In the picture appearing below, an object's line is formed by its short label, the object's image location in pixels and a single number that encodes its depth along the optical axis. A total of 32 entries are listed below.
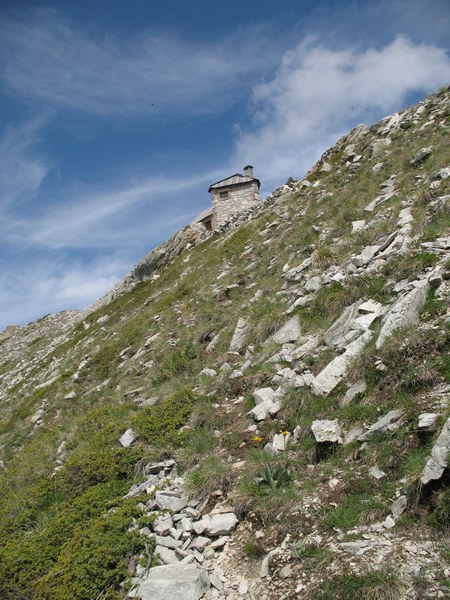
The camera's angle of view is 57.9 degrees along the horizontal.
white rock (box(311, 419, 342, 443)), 6.05
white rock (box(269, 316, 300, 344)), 9.77
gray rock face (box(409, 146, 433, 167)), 15.97
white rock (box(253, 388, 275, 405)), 7.90
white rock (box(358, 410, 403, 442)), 5.45
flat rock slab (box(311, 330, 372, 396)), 7.16
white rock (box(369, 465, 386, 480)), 5.03
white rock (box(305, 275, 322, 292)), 10.99
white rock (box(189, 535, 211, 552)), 5.47
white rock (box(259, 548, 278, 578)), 4.63
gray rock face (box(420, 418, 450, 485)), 4.27
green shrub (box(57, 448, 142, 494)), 8.27
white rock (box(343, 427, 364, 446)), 5.87
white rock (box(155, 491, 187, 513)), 6.43
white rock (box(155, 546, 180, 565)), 5.48
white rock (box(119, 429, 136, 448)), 9.13
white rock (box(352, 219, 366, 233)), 13.45
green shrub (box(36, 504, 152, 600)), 5.50
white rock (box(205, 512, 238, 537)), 5.51
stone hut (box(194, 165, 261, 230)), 39.03
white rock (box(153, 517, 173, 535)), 6.01
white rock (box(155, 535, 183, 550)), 5.68
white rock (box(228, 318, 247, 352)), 11.33
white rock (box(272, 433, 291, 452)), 6.62
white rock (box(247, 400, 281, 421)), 7.51
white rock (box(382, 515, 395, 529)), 4.39
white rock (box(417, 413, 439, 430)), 4.99
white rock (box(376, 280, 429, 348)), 6.98
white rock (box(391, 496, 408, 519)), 4.45
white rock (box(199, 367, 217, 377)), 10.60
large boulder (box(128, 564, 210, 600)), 4.72
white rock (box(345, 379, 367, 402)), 6.62
